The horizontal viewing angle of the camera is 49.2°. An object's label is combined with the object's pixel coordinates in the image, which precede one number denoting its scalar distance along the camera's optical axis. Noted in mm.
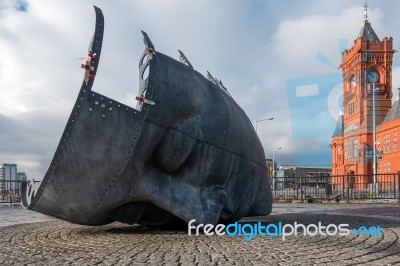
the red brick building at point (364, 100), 73144
